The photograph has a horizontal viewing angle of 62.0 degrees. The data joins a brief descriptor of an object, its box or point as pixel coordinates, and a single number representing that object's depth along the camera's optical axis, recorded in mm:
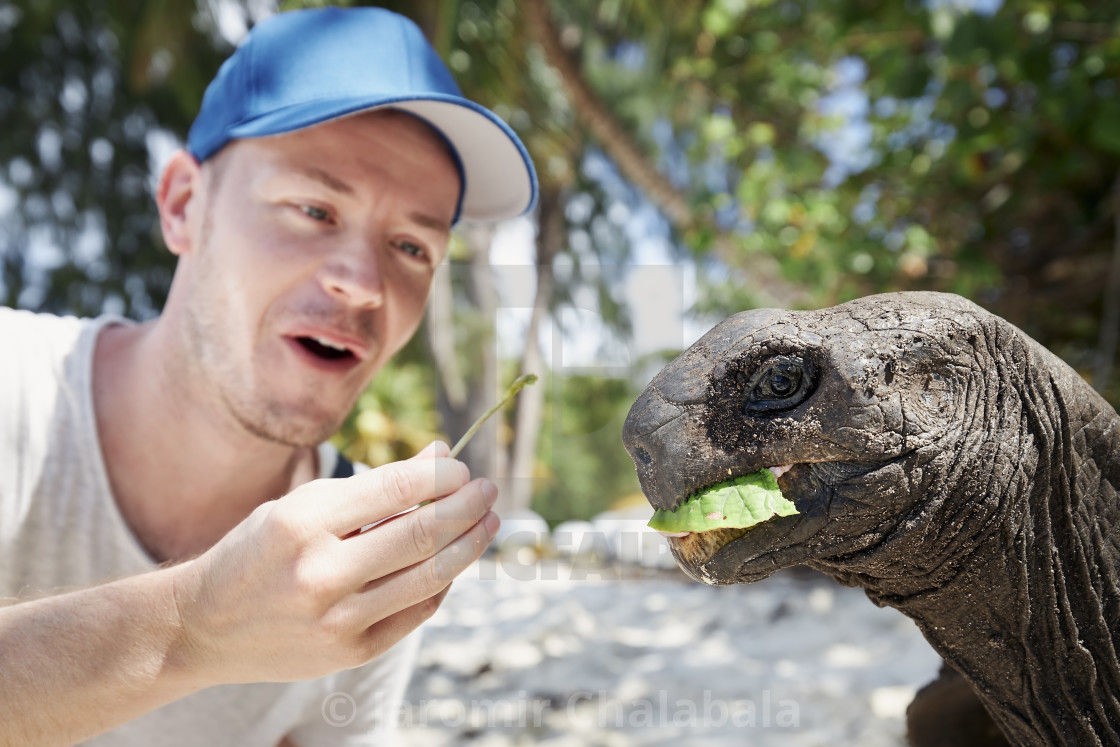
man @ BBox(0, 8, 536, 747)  528
